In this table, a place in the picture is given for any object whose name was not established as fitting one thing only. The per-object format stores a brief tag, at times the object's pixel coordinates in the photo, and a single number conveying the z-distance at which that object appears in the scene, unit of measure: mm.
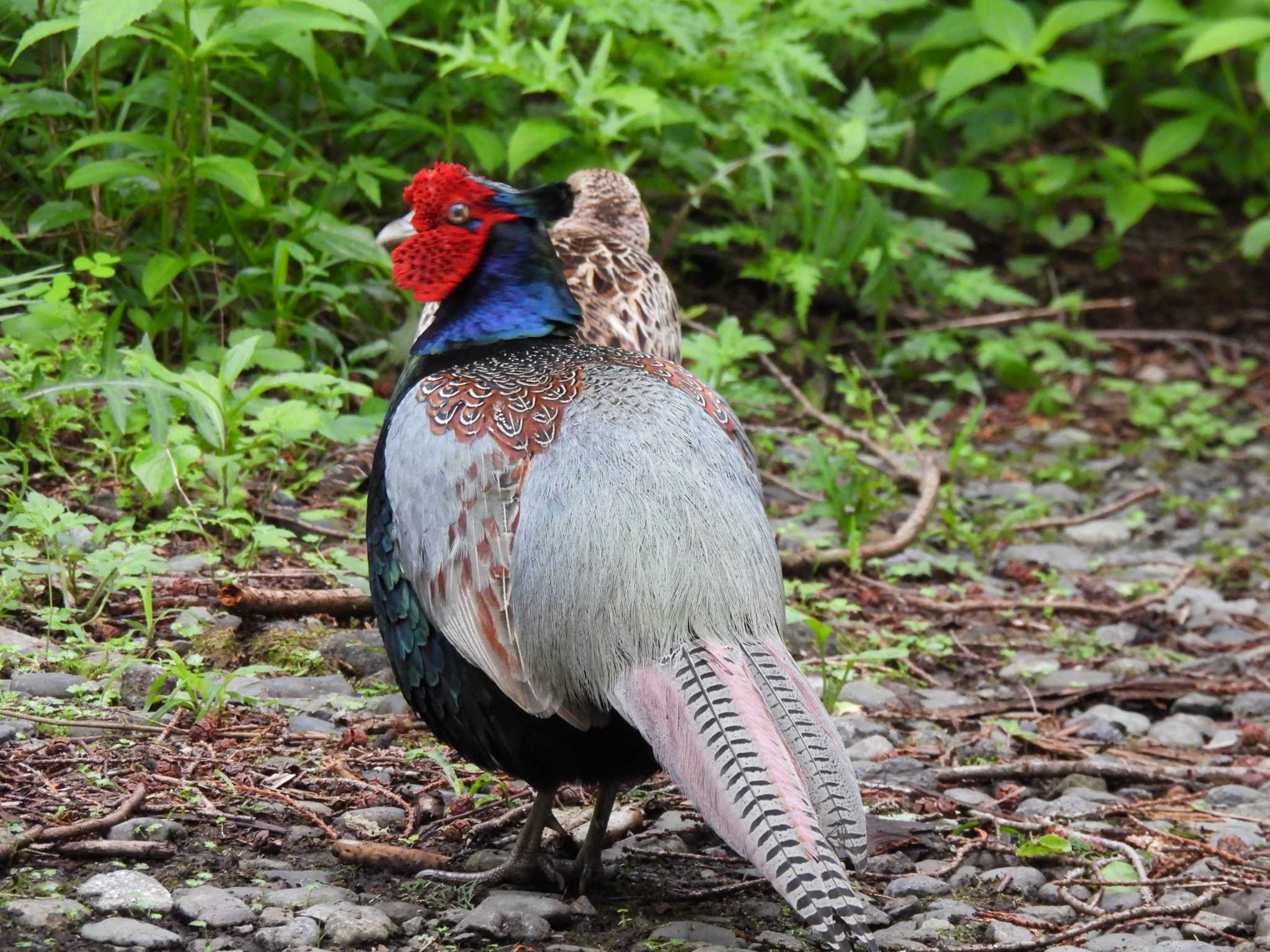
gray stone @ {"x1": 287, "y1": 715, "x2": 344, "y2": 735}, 8406
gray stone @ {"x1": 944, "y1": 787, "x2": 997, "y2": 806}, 8734
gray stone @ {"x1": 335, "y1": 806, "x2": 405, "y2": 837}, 7531
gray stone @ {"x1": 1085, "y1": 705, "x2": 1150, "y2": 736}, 10336
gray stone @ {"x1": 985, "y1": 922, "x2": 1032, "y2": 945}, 7020
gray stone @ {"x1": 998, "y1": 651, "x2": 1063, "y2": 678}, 11102
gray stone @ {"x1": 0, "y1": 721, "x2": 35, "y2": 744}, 7570
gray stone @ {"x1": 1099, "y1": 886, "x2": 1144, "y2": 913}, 7625
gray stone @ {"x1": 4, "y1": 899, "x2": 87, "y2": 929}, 6004
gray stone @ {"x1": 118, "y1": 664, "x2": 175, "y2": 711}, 8297
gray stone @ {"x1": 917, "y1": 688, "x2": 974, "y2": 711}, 10374
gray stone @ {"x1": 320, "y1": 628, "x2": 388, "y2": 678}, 9297
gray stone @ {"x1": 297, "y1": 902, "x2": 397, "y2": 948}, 6309
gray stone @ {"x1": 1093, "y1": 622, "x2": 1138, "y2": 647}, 11969
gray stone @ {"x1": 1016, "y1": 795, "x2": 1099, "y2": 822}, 8711
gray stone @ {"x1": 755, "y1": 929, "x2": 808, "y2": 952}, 6695
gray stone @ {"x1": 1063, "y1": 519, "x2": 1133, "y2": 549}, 14289
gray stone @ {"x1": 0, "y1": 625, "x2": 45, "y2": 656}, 8430
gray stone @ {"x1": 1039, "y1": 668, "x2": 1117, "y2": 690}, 10867
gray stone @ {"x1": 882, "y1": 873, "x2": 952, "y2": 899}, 7531
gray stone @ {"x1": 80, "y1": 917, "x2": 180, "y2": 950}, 5984
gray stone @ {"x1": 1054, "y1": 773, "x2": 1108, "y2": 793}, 9156
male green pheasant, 6246
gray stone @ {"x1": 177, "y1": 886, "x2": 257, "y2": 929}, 6277
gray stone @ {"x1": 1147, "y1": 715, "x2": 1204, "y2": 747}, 10203
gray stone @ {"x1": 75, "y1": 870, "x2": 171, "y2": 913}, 6270
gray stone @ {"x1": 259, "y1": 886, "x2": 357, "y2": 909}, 6527
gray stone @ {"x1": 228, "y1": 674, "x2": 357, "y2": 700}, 8742
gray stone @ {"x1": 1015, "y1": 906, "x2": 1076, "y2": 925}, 7363
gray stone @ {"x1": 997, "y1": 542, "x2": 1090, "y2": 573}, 13523
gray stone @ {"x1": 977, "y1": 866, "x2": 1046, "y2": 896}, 7781
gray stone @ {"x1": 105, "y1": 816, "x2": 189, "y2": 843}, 6895
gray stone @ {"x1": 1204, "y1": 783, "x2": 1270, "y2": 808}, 9133
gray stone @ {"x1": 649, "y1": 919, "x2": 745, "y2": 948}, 6605
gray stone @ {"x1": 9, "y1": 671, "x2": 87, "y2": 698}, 8039
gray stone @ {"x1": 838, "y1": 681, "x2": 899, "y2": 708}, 10141
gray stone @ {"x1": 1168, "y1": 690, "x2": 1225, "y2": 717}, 10727
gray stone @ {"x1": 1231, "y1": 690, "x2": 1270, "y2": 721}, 10727
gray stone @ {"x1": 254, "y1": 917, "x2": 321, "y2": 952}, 6156
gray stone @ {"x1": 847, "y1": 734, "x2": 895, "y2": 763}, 9195
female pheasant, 10977
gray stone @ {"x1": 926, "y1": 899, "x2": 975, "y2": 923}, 7238
